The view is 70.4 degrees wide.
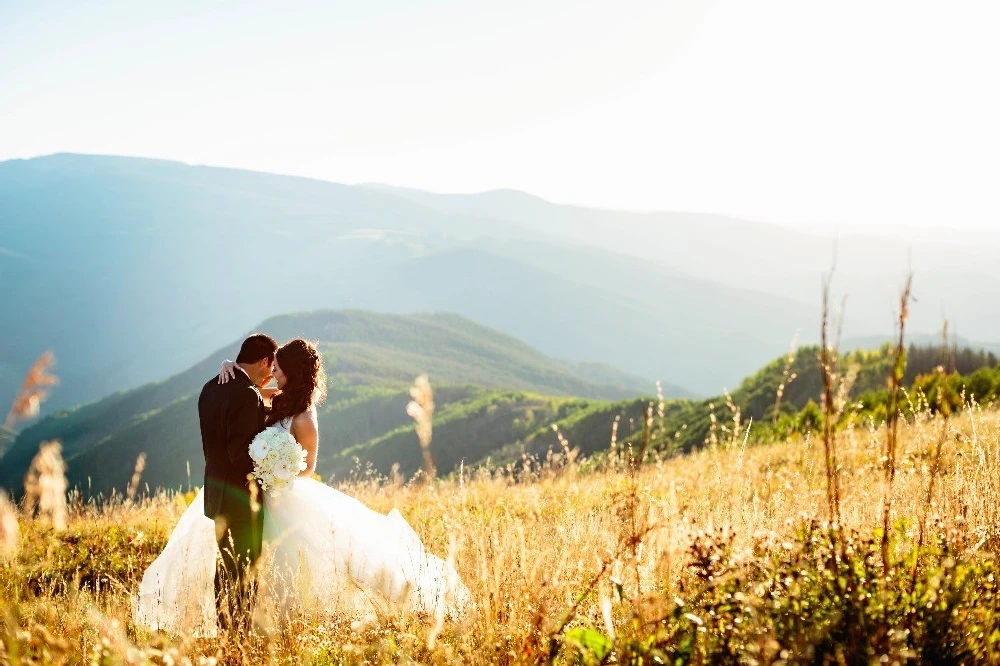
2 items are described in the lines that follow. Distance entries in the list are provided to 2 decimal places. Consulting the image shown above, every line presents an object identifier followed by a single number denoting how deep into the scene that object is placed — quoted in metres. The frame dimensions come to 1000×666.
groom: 4.77
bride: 4.46
